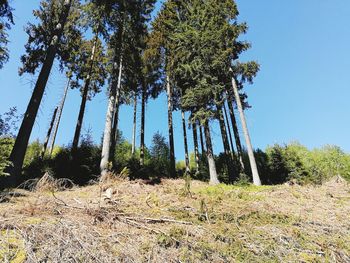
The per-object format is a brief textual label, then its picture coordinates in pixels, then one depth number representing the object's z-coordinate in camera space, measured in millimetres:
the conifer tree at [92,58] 12383
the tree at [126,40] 10741
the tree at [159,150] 24800
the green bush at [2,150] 5359
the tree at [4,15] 8867
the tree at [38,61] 7527
